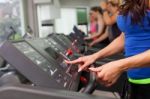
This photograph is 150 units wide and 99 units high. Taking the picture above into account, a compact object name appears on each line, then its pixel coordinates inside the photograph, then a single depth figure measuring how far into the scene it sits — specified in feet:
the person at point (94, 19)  12.55
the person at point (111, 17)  8.10
